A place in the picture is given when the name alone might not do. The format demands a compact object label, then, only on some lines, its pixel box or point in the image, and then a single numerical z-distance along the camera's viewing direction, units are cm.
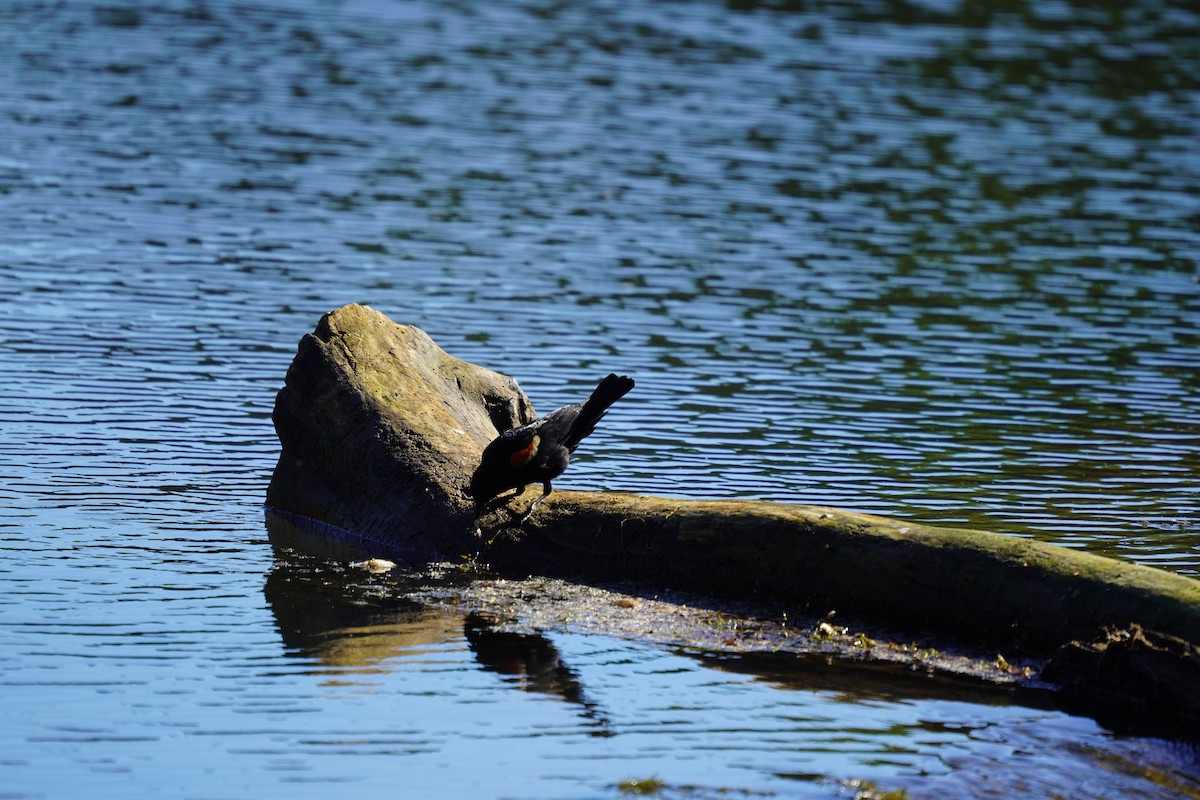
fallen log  1908
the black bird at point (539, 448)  2244
